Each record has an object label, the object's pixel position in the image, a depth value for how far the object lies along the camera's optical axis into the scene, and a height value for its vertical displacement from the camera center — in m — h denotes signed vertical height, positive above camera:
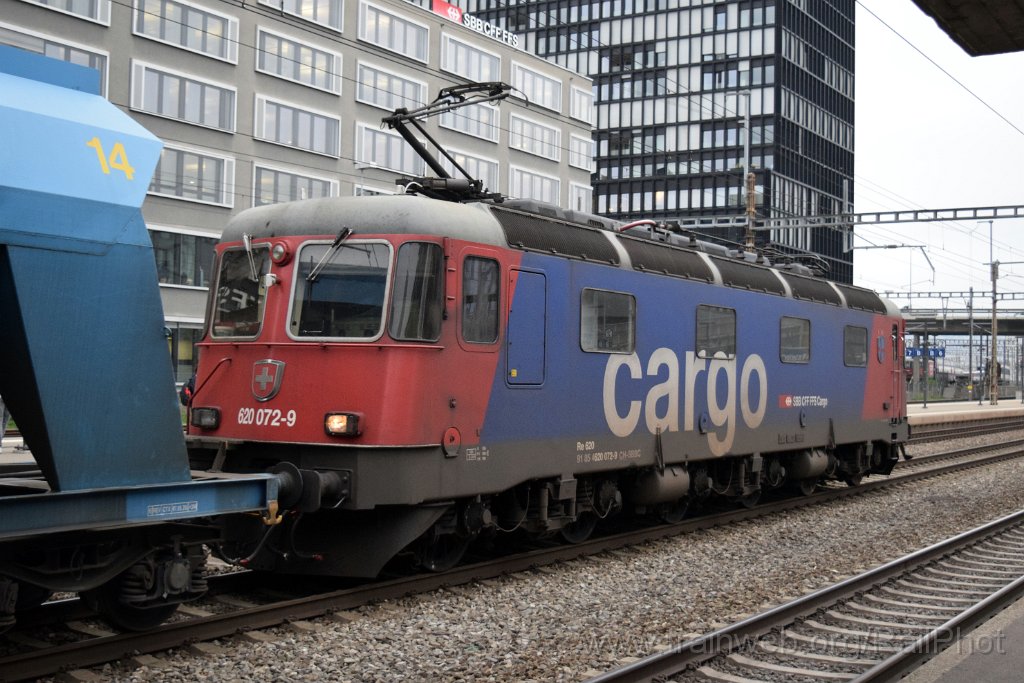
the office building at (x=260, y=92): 36.06 +10.20
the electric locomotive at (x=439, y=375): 8.88 -0.03
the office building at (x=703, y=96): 81.56 +21.81
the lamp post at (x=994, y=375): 59.67 +0.66
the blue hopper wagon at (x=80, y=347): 5.79 +0.08
